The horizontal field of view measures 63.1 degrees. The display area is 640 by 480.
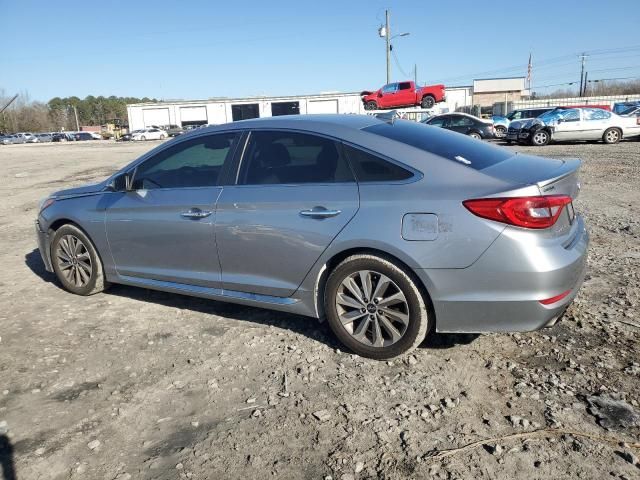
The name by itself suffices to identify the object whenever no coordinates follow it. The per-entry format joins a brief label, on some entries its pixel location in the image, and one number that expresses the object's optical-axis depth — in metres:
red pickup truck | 35.81
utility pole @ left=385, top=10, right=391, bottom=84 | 40.50
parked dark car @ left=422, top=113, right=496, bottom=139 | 20.31
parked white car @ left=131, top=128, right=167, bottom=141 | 57.09
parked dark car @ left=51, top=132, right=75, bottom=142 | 67.38
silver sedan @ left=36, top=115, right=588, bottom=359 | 3.08
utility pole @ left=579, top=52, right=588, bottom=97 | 89.29
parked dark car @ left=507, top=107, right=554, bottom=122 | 28.03
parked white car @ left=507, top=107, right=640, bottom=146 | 19.62
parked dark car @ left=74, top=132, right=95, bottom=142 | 68.44
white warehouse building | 66.38
